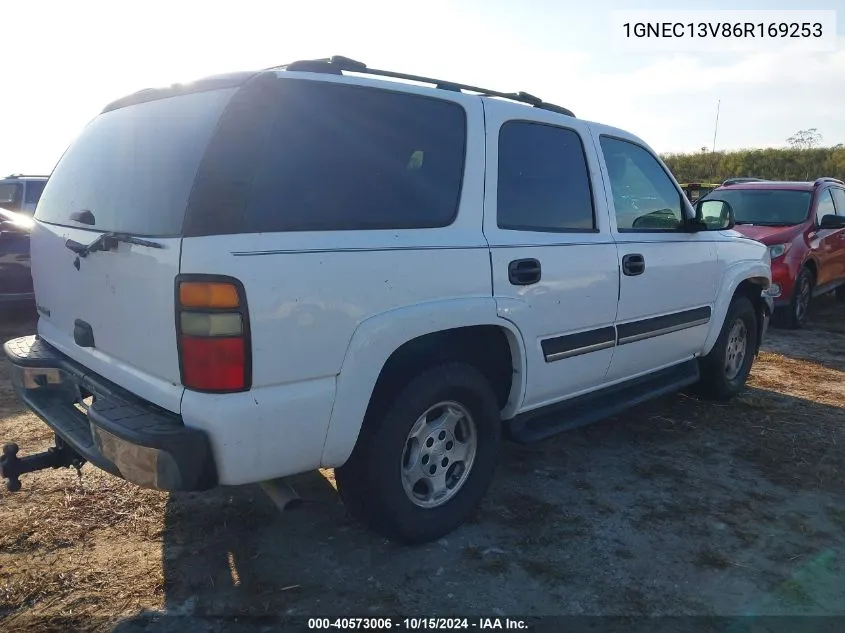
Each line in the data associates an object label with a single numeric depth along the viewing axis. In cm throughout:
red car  786
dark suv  646
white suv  222
